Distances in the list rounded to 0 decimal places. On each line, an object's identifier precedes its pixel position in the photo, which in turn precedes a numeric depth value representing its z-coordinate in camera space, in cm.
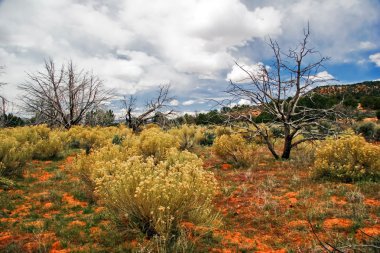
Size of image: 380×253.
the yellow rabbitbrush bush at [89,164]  844
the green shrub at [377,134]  2049
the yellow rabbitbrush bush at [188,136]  1747
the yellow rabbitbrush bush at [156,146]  1177
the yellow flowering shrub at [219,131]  1826
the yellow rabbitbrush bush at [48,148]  1371
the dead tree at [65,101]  2322
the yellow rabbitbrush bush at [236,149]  1188
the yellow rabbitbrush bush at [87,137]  1638
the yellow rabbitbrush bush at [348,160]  860
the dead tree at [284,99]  1170
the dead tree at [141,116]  2320
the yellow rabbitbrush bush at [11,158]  995
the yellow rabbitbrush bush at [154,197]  494
